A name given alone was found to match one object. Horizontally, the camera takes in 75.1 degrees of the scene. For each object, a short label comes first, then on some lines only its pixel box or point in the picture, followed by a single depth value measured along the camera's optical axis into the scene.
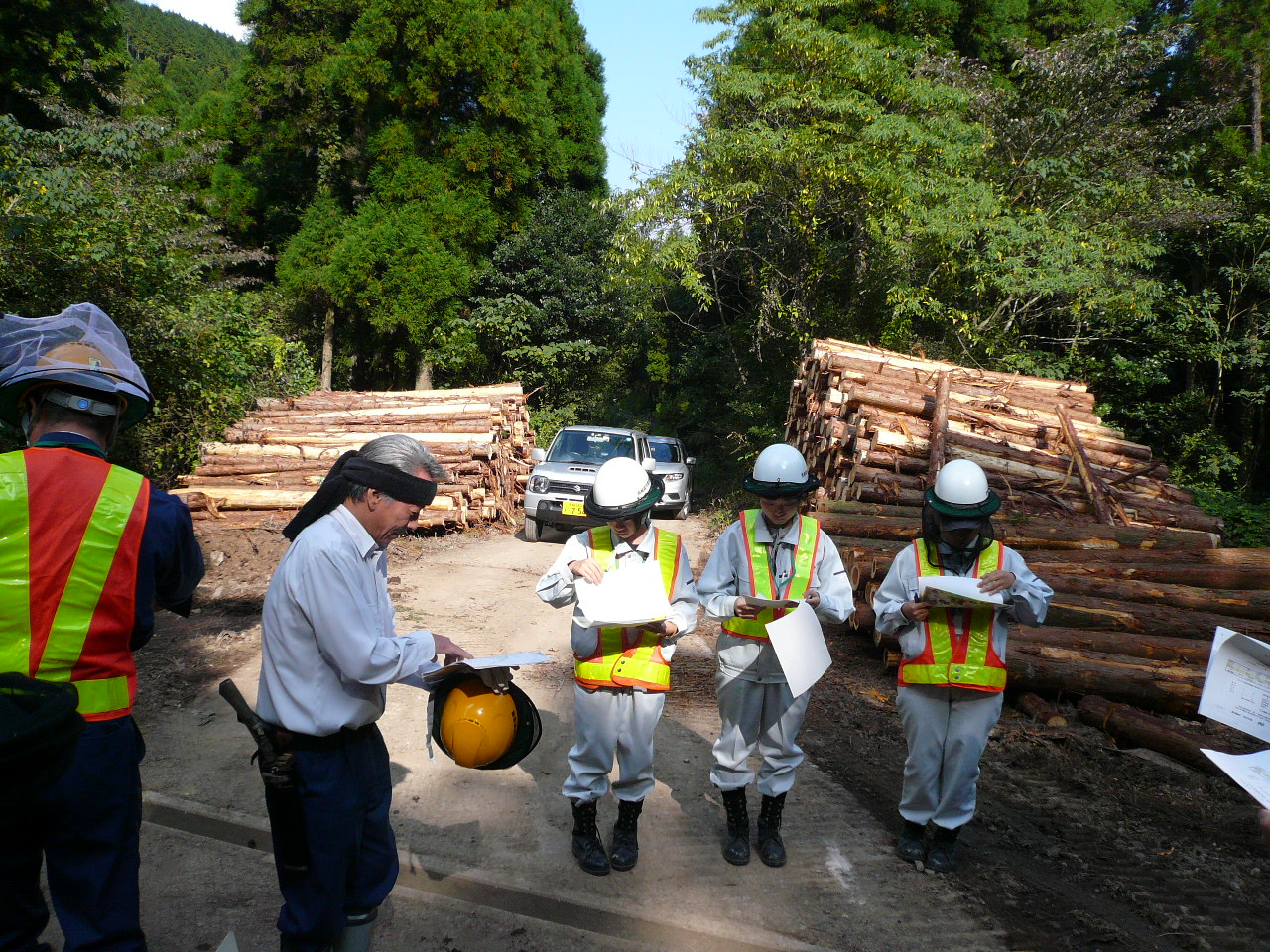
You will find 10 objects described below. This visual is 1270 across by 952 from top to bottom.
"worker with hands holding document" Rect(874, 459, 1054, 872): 3.98
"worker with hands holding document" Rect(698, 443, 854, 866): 4.10
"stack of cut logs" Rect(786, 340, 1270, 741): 6.19
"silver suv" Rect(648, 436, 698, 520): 14.91
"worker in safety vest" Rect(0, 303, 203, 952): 2.39
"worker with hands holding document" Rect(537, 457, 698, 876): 3.81
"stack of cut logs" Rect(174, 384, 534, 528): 11.62
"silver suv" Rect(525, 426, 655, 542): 12.36
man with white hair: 2.60
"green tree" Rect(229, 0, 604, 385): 21.41
